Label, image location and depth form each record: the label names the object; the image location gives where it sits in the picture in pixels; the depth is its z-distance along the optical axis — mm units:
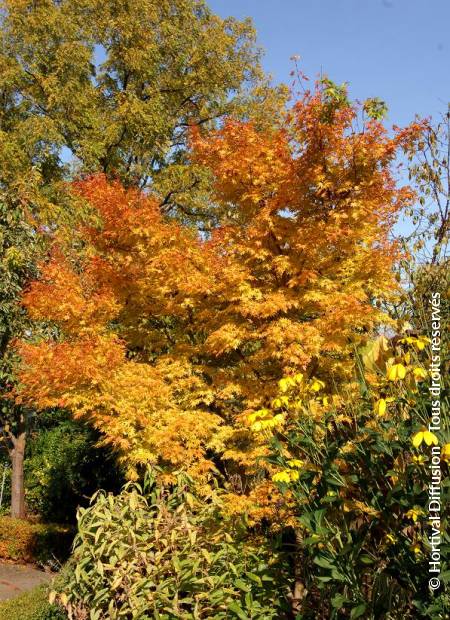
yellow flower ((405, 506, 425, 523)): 2742
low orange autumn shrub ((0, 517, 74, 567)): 10039
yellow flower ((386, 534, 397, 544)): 2963
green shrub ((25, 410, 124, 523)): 11500
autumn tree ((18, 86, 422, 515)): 6328
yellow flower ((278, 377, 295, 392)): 3357
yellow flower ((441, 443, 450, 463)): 2446
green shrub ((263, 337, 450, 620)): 2805
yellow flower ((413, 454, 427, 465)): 2819
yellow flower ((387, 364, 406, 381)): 2807
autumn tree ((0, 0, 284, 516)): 13445
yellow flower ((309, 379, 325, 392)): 3395
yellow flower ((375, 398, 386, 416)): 2830
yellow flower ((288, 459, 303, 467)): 3134
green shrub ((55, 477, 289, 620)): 4016
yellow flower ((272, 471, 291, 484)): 2912
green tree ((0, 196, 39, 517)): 9188
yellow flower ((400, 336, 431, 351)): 2930
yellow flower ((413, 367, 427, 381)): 2926
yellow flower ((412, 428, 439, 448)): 2455
